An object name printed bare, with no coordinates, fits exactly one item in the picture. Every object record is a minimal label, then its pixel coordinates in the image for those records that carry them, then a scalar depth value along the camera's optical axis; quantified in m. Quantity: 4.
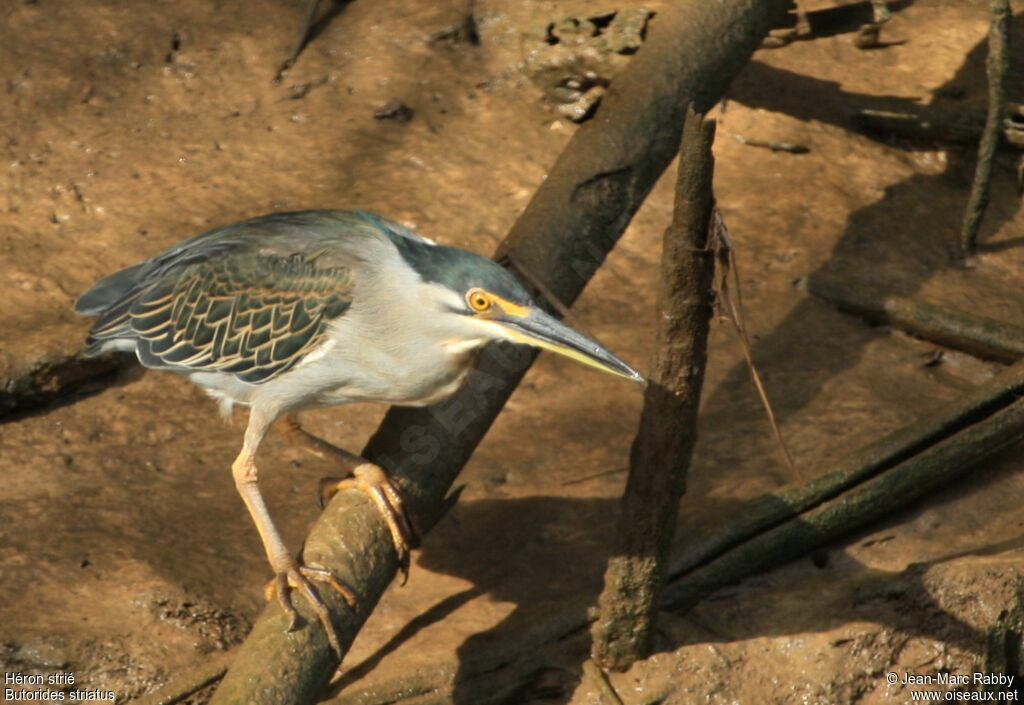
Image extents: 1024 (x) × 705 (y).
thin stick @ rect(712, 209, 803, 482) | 7.00
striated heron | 7.96
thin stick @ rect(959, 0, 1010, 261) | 13.91
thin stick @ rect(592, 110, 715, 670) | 7.09
